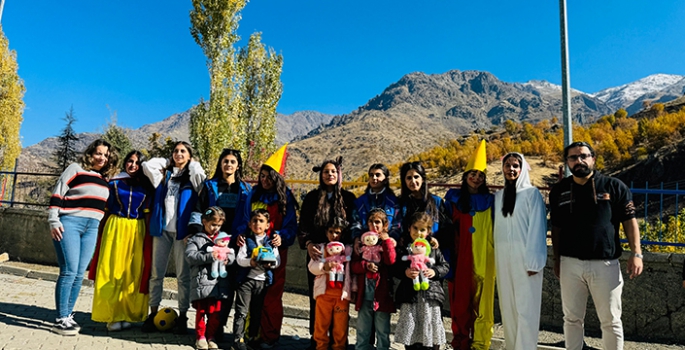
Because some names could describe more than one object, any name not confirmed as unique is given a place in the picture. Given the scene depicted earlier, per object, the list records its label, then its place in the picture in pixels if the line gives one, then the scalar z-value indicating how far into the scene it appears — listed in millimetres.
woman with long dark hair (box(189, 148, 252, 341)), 4738
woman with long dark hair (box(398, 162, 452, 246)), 4383
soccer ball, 4766
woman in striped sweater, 4574
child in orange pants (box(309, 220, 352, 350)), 4238
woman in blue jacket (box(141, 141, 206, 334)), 4758
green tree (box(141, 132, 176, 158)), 22792
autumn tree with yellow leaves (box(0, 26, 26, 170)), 22797
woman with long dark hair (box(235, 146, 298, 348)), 4570
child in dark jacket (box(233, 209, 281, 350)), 4324
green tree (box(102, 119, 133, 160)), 24594
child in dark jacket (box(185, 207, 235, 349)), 4316
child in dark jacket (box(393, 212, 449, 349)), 4012
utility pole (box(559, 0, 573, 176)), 6523
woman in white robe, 4086
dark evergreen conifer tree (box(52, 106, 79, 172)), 25500
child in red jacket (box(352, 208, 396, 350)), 4156
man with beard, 3797
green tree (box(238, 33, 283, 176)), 18562
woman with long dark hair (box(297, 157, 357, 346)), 4500
